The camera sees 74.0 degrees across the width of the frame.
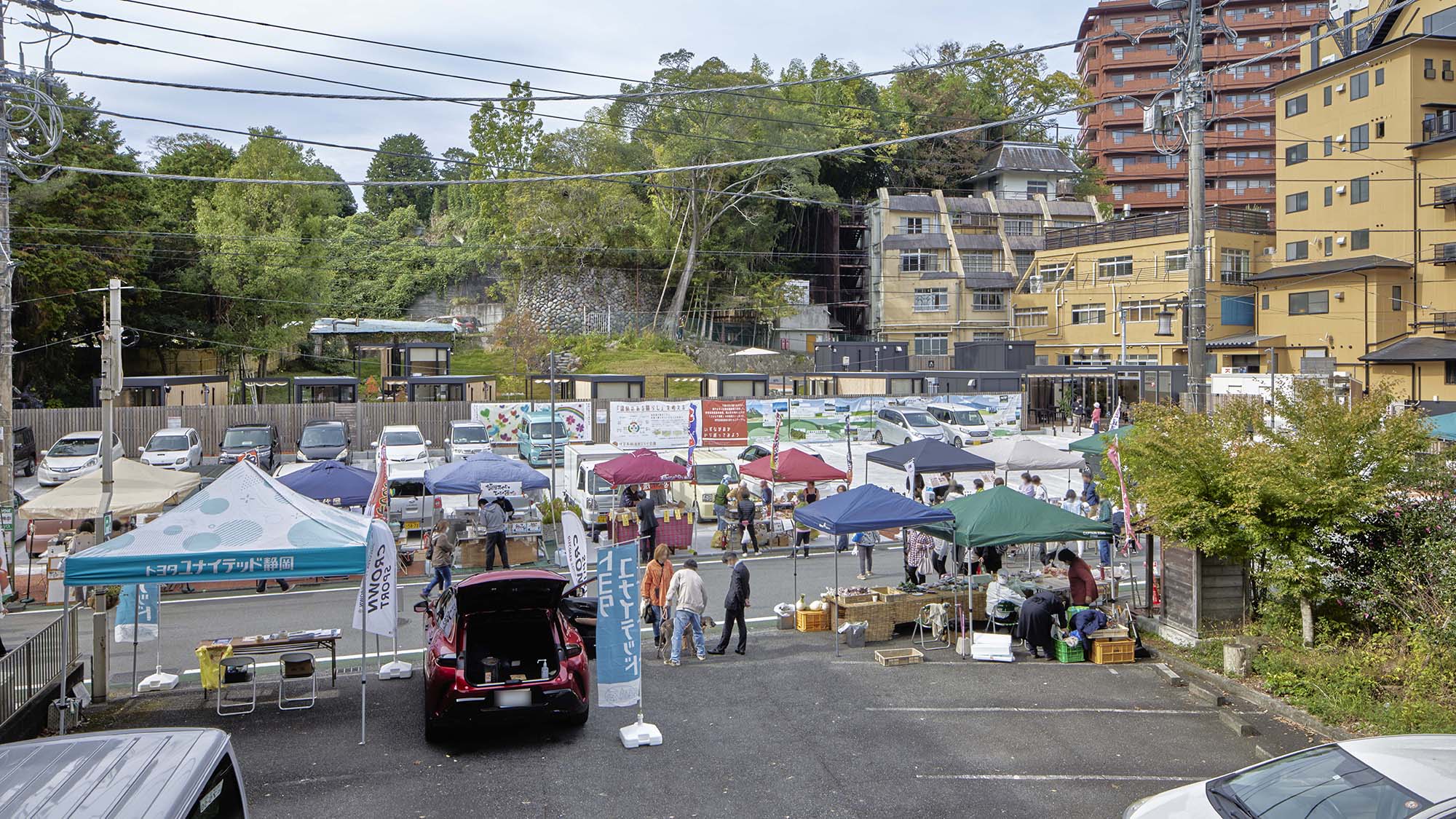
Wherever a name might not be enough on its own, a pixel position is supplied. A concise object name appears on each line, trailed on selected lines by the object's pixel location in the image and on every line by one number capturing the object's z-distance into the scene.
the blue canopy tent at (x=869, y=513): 12.99
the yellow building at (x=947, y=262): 67.38
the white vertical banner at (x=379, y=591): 9.56
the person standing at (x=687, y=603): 12.16
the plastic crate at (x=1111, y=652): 12.28
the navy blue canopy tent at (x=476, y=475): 18.59
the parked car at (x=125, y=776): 4.21
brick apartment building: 74.69
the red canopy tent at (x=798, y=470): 20.23
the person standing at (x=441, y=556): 15.52
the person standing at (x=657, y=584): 12.91
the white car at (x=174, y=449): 30.64
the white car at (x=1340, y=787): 4.89
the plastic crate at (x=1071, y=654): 12.34
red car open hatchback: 8.89
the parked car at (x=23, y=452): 30.38
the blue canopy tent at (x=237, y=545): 9.37
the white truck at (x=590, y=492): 21.75
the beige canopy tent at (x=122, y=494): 15.69
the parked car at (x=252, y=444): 31.86
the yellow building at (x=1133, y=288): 54.09
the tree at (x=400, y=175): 82.50
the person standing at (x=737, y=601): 12.49
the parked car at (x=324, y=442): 32.12
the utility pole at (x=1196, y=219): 12.73
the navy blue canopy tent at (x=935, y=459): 19.73
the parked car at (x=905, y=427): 37.28
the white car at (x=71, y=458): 27.45
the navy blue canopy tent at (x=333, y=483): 17.83
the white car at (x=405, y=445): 28.45
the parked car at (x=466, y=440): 31.89
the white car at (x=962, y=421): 38.84
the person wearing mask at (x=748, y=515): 20.59
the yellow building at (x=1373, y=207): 42.88
